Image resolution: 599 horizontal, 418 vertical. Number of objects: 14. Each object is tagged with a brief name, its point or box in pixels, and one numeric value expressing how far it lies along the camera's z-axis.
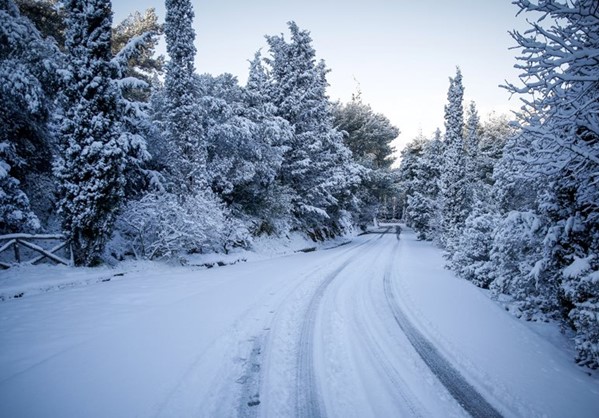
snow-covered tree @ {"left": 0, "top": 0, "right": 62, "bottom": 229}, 9.95
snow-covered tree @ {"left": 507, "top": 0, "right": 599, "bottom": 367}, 3.96
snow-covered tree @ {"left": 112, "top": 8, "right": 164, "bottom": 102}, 22.17
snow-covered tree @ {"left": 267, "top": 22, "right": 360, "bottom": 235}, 22.97
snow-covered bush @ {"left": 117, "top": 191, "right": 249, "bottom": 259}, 11.84
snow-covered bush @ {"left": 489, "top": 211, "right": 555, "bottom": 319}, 6.37
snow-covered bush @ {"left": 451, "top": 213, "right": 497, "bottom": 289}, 10.46
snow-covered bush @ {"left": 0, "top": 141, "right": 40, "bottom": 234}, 9.35
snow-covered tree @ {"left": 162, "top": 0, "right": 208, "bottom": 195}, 14.66
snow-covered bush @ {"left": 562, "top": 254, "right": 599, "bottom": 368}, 4.52
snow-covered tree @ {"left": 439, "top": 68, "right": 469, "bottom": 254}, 22.70
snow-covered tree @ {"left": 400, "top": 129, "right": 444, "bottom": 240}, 30.78
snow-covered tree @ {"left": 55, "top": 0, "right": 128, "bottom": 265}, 10.28
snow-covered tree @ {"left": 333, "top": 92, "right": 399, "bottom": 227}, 36.78
